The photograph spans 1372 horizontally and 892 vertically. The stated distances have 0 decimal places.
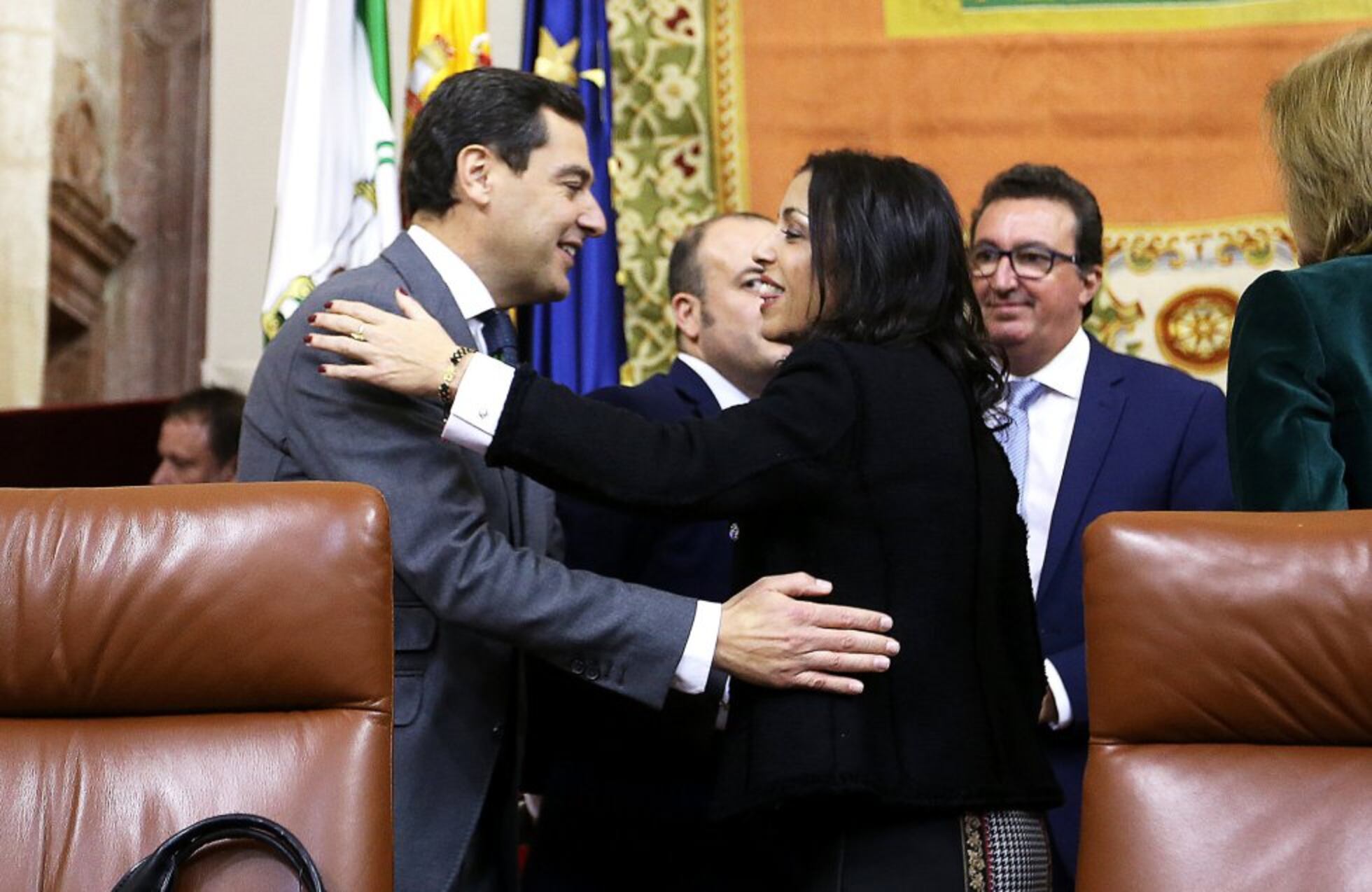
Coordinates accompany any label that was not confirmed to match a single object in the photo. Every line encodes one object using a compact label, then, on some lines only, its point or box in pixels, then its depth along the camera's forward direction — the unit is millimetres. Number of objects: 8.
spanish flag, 3801
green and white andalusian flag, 3633
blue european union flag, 3893
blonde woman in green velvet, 1875
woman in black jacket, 1812
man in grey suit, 2123
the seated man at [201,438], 3689
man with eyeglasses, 2572
